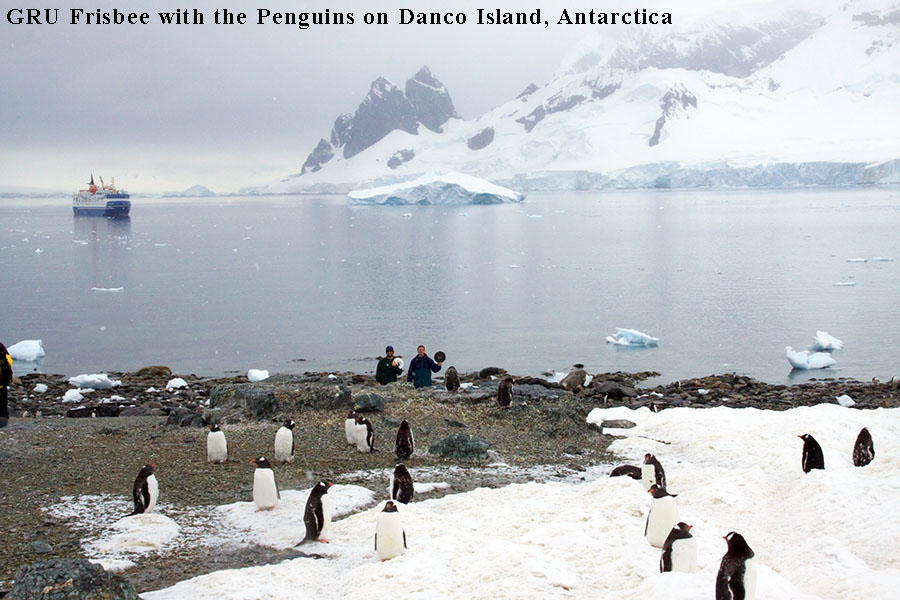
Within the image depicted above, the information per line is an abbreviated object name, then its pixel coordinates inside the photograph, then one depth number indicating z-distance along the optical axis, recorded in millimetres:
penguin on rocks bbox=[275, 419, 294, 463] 10547
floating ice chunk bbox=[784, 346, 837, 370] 22094
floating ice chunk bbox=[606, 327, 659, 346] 25266
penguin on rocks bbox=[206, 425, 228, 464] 10344
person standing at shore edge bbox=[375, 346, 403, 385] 16250
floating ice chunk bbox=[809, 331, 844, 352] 23531
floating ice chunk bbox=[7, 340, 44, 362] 24188
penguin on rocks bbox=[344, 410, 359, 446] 11375
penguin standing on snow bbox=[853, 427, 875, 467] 10250
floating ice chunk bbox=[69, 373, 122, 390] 20125
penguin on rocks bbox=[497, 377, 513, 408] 13656
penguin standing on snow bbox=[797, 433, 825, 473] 10062
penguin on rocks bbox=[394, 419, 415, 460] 10930
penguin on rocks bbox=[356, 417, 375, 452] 11219
